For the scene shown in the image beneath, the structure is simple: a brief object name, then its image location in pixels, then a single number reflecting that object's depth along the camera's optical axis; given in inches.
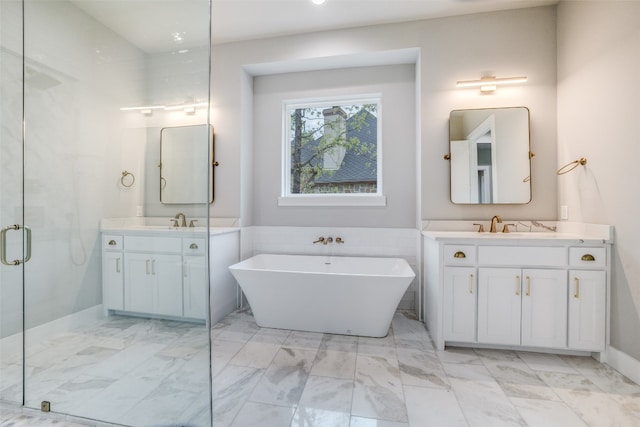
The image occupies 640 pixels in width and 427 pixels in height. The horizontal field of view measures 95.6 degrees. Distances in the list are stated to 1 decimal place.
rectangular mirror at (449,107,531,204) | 106.9
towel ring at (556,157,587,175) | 91.3
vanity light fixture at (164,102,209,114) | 66.2
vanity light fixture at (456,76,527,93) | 105.5
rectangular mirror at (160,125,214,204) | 63.1
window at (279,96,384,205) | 130.6
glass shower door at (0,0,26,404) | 71.5
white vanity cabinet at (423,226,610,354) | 82.1
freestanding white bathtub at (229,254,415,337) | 92.0
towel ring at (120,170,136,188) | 71.2
